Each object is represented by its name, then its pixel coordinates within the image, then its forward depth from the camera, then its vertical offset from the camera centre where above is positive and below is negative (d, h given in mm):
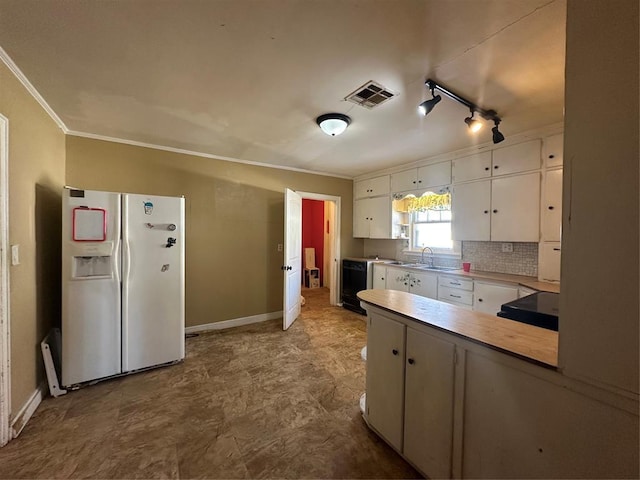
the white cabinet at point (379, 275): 4421 -633
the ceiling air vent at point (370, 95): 2033 +1138
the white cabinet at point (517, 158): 2955 +930
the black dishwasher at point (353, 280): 4684 -770
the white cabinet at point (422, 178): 3805 +926
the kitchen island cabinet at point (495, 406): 927 -693
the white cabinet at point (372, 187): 4703 +934
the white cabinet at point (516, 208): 2971 +356
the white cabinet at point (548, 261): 2842 -236
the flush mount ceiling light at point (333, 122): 2496 +1082
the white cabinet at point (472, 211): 3365 +359
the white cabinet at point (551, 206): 2808 +355
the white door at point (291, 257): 3777 -304
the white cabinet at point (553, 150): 2793 +939
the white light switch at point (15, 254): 1828 -143
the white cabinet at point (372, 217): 4672 +369
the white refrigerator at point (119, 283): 2324 -450
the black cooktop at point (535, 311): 1622 -457
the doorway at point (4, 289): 1690 -351
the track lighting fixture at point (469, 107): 1987 +1118
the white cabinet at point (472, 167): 3365 +928
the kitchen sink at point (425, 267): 3849 -433
